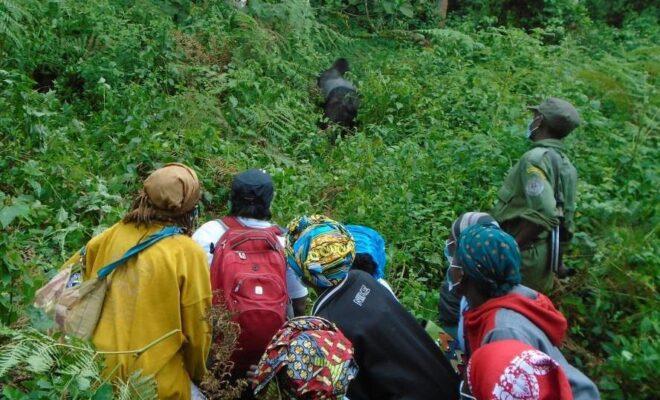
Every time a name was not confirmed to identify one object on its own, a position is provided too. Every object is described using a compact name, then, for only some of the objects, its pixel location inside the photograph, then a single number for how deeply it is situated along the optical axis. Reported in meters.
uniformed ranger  4.88
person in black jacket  2.96
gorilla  9.44
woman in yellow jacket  3.08
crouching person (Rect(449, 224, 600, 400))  2.93
